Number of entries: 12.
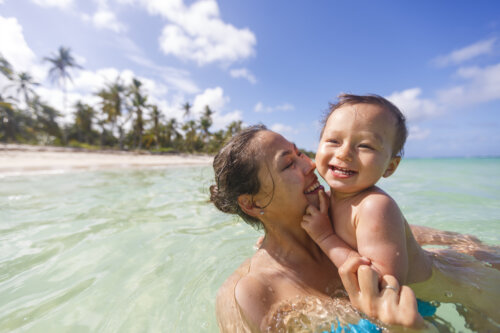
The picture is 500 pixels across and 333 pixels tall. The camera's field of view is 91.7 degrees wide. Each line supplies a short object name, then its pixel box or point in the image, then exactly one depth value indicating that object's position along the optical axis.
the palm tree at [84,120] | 39.38
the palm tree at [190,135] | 47.62
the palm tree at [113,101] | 33.81
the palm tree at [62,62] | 36.78
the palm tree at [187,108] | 49.19
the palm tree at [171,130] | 45.30
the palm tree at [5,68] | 20.30
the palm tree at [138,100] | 35.50
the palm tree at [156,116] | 38.44
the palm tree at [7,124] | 32.38
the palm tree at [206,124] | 46.33
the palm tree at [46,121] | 37.69
